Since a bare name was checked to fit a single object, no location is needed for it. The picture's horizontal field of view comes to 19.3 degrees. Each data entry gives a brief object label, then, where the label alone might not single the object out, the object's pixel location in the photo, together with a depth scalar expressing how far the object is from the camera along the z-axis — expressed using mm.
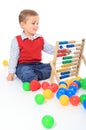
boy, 1668
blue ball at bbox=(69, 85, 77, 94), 1473
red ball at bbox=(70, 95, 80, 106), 1326
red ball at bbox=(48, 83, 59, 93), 1486
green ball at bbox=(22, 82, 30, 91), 1499
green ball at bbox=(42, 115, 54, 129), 1108
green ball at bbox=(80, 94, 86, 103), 1341
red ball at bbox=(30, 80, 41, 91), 1503
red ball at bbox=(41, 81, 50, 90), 1527
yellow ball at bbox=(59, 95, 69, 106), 1327
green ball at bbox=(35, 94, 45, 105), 1328
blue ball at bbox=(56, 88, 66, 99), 1383
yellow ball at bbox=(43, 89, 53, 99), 1409
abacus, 1604
